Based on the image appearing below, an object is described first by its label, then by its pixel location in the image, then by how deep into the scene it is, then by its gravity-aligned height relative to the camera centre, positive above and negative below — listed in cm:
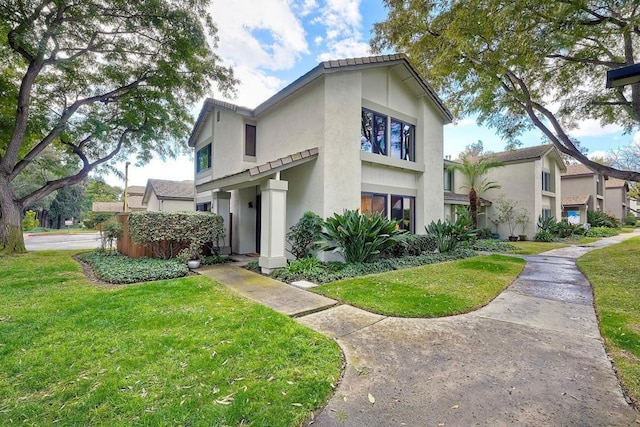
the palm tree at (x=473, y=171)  1680 +309
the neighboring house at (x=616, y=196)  3541 +318
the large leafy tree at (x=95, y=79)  1105 +634
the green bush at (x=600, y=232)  2280 -83
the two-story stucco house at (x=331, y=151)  922 +269
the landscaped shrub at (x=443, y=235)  1202 -61
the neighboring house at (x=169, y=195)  2716 +223
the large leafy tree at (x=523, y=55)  949 +645
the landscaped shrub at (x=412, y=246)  1073 -101
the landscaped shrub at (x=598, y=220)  2808 +18
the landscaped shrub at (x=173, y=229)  945 -39
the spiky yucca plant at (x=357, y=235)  862 -46
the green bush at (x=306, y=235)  901 -50
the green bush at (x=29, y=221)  3133 -50
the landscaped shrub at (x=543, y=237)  1933 -105
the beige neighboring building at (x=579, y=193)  2811 +292
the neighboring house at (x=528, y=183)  2025 +287
